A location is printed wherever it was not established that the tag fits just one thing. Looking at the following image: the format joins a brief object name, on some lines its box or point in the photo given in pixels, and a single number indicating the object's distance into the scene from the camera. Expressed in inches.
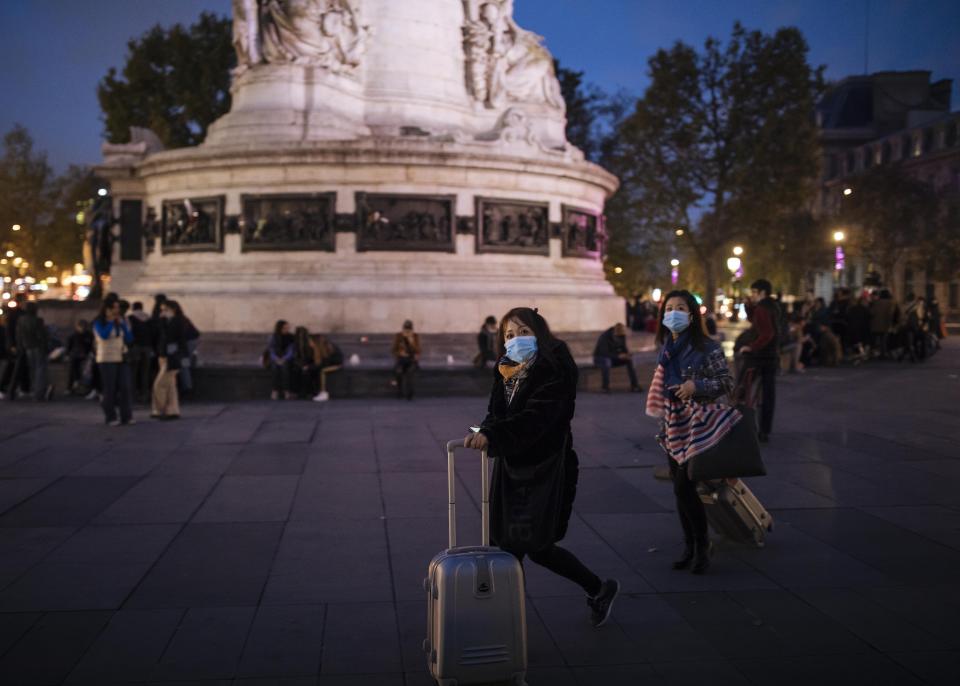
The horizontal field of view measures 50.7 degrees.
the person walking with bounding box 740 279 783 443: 413.7
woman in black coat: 185.6
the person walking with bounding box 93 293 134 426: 504.7
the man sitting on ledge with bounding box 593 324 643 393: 676.7
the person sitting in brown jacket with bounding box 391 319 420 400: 628.4
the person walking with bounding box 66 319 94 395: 648.4
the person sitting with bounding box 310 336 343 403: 629.9
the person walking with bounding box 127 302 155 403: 595.2
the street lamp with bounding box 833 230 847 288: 1918.1
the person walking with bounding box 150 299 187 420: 531.5
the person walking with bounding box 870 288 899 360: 997.2
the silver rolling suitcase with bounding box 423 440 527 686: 162.6
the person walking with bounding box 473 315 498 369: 657.6
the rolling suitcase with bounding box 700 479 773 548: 260.4
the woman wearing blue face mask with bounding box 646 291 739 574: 242.2
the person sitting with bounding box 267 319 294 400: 629.6
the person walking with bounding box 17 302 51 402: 627.2
